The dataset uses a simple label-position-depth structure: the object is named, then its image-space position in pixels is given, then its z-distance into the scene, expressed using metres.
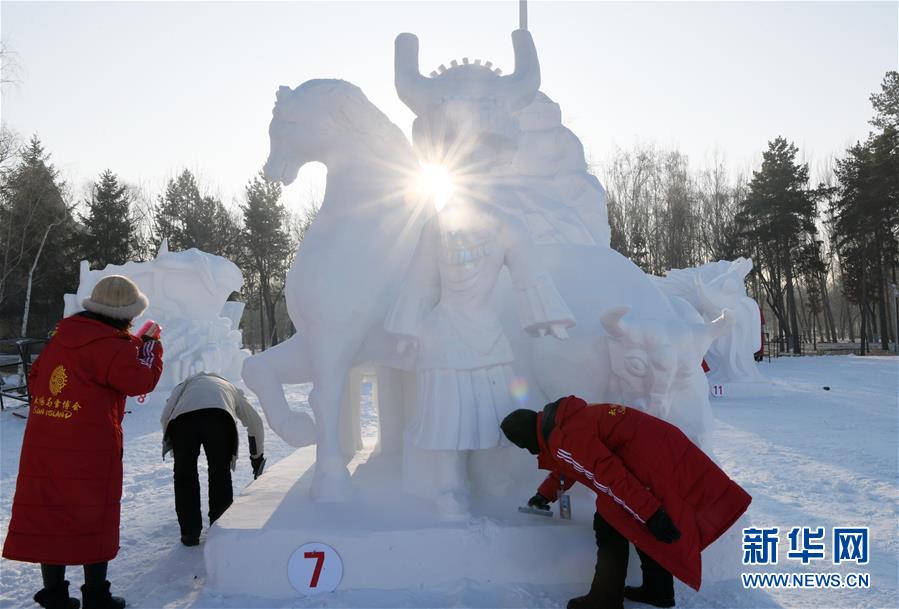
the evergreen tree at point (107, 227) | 23.62
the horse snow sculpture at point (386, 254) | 2.82
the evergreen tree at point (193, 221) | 24.31
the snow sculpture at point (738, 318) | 11.54
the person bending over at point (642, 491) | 2.13
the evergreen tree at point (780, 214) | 22.67
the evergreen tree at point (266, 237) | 24.69
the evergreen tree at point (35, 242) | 19.34
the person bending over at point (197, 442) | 3.34
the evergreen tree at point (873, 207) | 20.55
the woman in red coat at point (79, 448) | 2.32
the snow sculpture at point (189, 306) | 9.72
